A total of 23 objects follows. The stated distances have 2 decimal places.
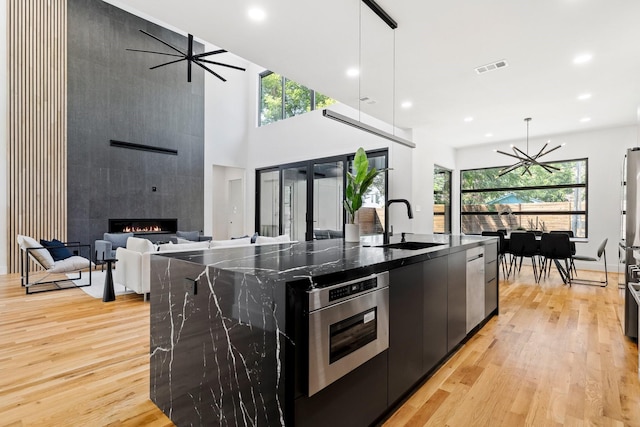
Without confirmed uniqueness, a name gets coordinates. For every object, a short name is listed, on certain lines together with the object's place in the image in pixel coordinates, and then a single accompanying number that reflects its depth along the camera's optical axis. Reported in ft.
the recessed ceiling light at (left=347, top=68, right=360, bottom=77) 12.87
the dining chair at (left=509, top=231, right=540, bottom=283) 18.78
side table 13.76
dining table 17.86
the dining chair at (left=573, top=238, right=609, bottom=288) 17.08
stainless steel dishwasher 9.36
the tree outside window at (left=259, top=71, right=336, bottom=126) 26.40
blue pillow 16.66
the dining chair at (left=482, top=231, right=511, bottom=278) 19.94
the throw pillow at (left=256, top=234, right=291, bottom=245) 16.00
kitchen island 4.03
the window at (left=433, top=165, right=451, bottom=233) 24.98
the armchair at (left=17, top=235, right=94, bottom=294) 15.17
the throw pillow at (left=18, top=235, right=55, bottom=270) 15.16
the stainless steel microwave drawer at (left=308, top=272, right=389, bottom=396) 4.18
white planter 9.07
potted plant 8.52
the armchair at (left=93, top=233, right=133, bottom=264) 20.51
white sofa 13.61
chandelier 19.47
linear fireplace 24.00
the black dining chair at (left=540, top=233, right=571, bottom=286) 17.58
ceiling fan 16.67
